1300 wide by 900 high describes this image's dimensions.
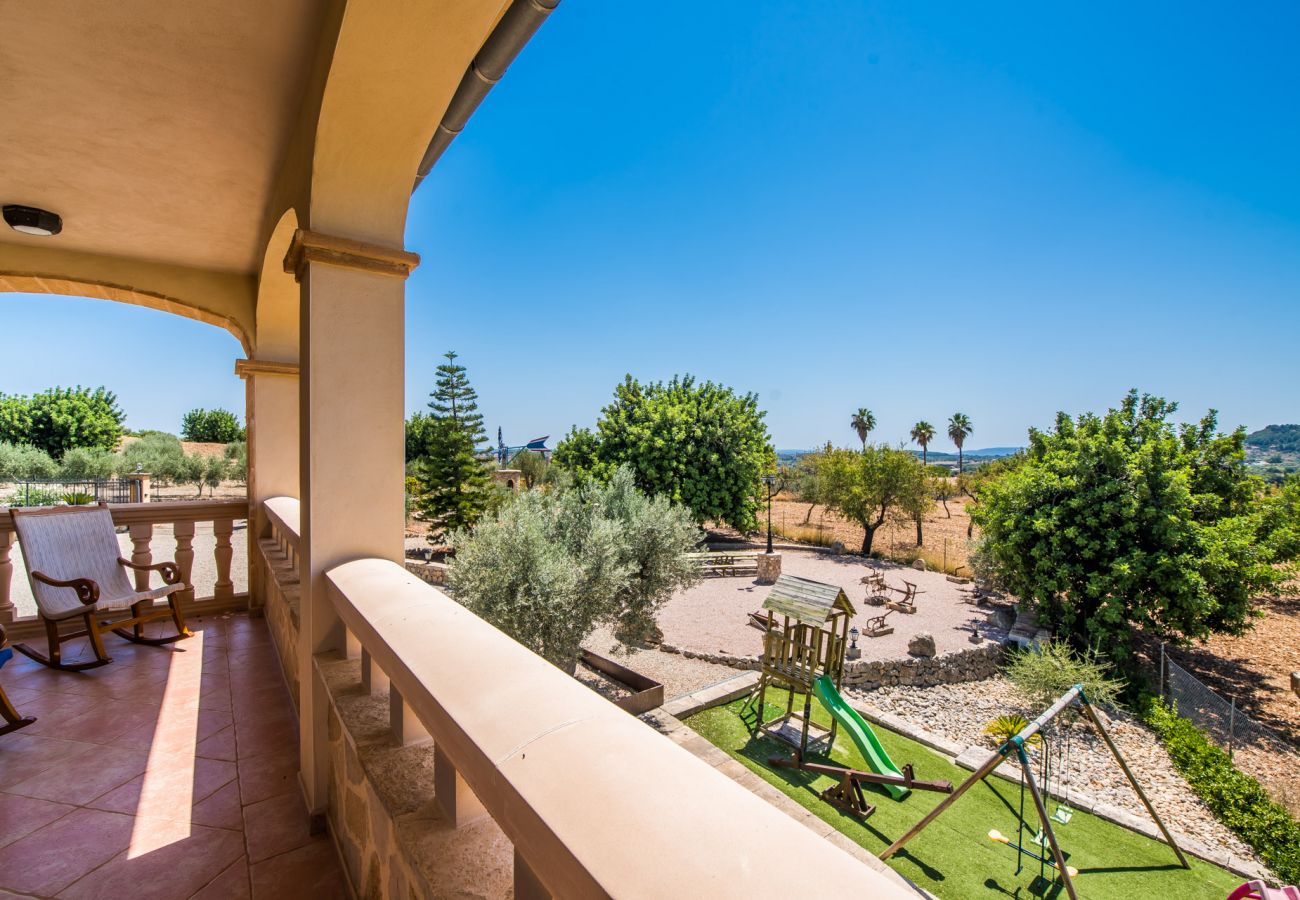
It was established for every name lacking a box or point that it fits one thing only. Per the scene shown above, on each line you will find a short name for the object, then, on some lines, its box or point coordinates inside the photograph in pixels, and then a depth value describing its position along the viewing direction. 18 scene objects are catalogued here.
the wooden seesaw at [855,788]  6.19
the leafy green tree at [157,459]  20.70
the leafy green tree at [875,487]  19.97
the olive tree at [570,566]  7.17
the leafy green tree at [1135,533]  10.73
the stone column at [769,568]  15.81
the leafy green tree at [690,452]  19.22
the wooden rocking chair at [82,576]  3.40
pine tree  17.41
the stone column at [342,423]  1.94
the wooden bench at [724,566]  16.33
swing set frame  4.55
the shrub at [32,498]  12.84
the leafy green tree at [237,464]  23.11
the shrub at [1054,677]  8.58
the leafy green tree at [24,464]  17.27
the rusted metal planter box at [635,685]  7.64
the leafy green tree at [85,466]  19.05
